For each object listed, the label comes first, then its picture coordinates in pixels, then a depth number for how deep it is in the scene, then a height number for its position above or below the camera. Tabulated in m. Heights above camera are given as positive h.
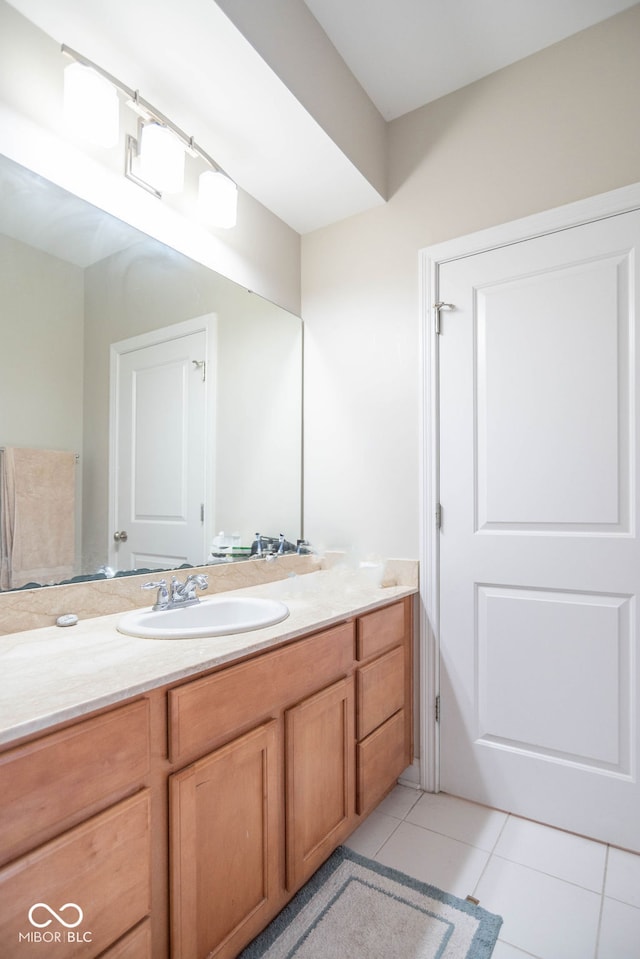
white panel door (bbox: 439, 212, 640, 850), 1.58 -0.15
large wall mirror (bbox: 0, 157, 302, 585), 1.22 +0.43
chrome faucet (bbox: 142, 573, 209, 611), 1.40 -0.31
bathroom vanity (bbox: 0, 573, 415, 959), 0.74 -0.59
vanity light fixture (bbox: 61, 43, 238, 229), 1.27 +1.00
